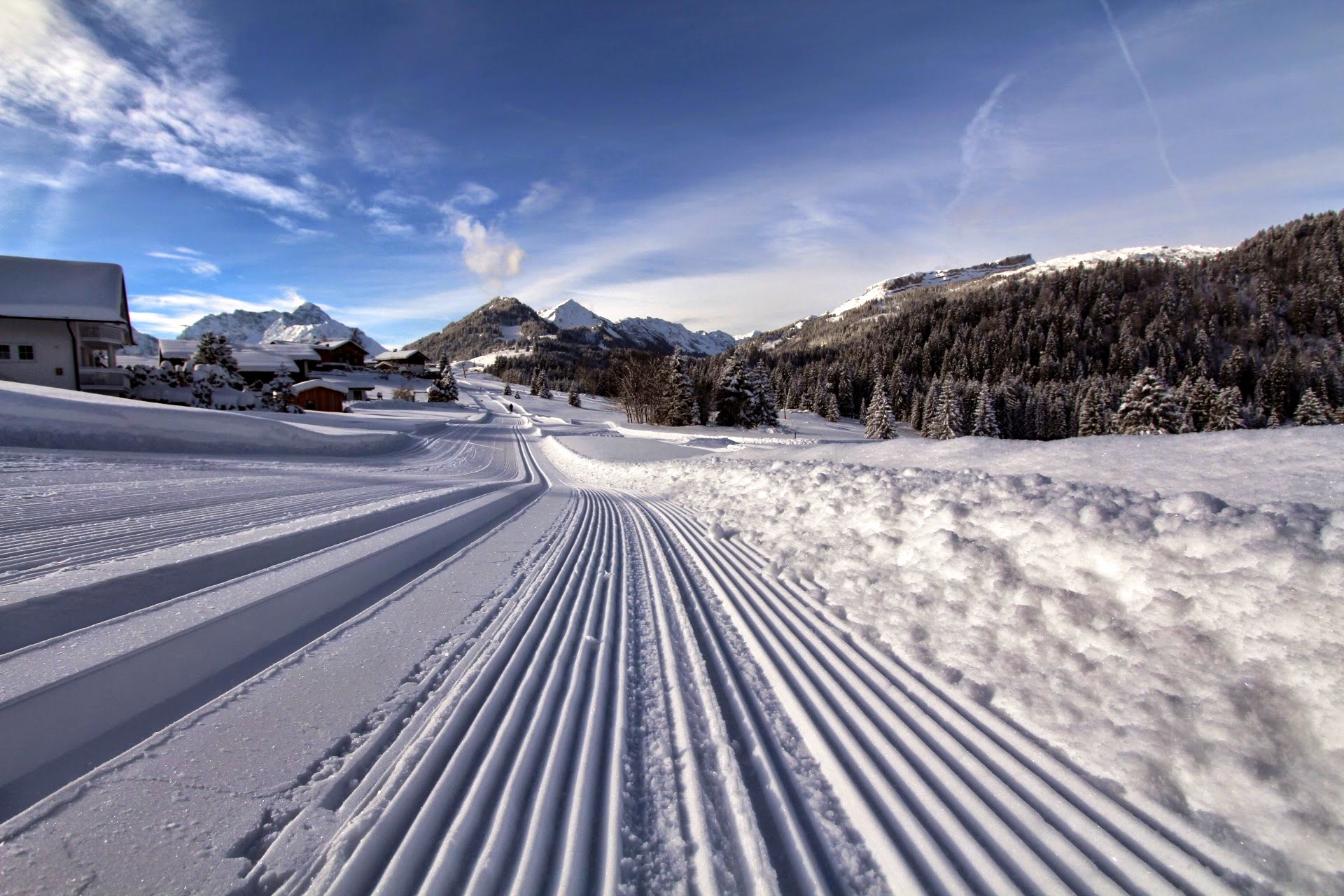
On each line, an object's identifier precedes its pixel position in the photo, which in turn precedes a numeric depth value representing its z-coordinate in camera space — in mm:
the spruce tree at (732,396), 46438
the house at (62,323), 20938
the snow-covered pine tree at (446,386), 65750
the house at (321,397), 42594
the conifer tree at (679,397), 43656
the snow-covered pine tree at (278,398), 29188
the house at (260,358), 52844
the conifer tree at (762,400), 48062
